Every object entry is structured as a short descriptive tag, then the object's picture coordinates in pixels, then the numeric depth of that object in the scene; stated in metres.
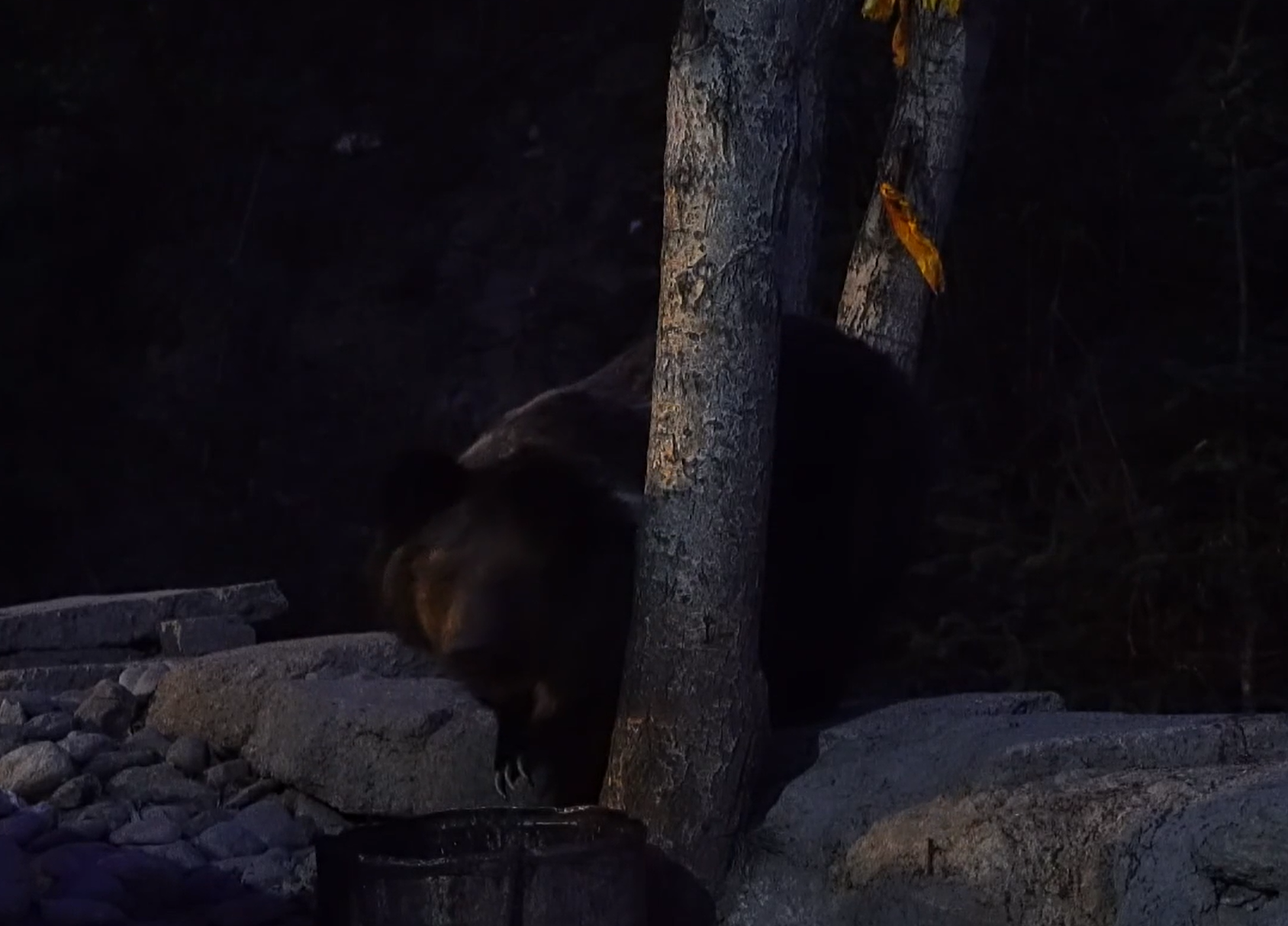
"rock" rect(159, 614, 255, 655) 5.54
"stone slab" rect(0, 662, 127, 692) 5.12
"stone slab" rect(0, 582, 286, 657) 5.54
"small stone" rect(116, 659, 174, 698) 4.81
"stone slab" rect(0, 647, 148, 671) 5.48
